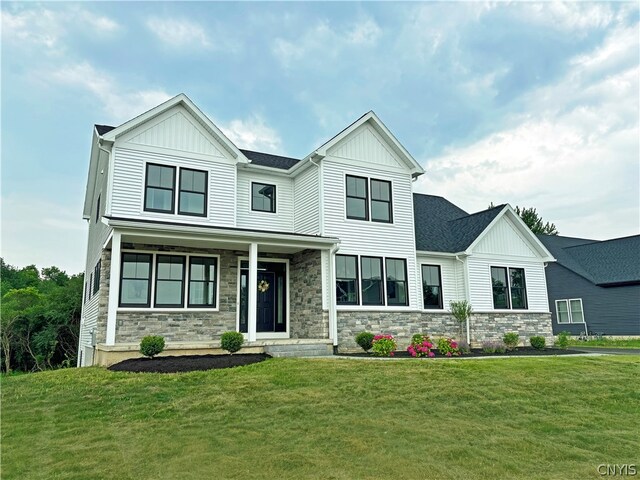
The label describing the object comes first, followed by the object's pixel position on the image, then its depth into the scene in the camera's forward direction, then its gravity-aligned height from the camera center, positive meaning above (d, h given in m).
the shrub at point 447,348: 13.46 -0.97
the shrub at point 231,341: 10.78 -0.52
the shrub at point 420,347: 12.75 -0.89
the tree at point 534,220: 44.83 +9.66
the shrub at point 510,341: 15.45 -0.90
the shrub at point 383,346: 12.41 -0.83
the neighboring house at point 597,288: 23.88 +1.50
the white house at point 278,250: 11.96 +2.16
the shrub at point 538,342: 15.80 -0.98
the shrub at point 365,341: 12.87 -0.68
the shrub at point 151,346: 10.03 -0.57
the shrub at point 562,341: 16.28 -0.99
